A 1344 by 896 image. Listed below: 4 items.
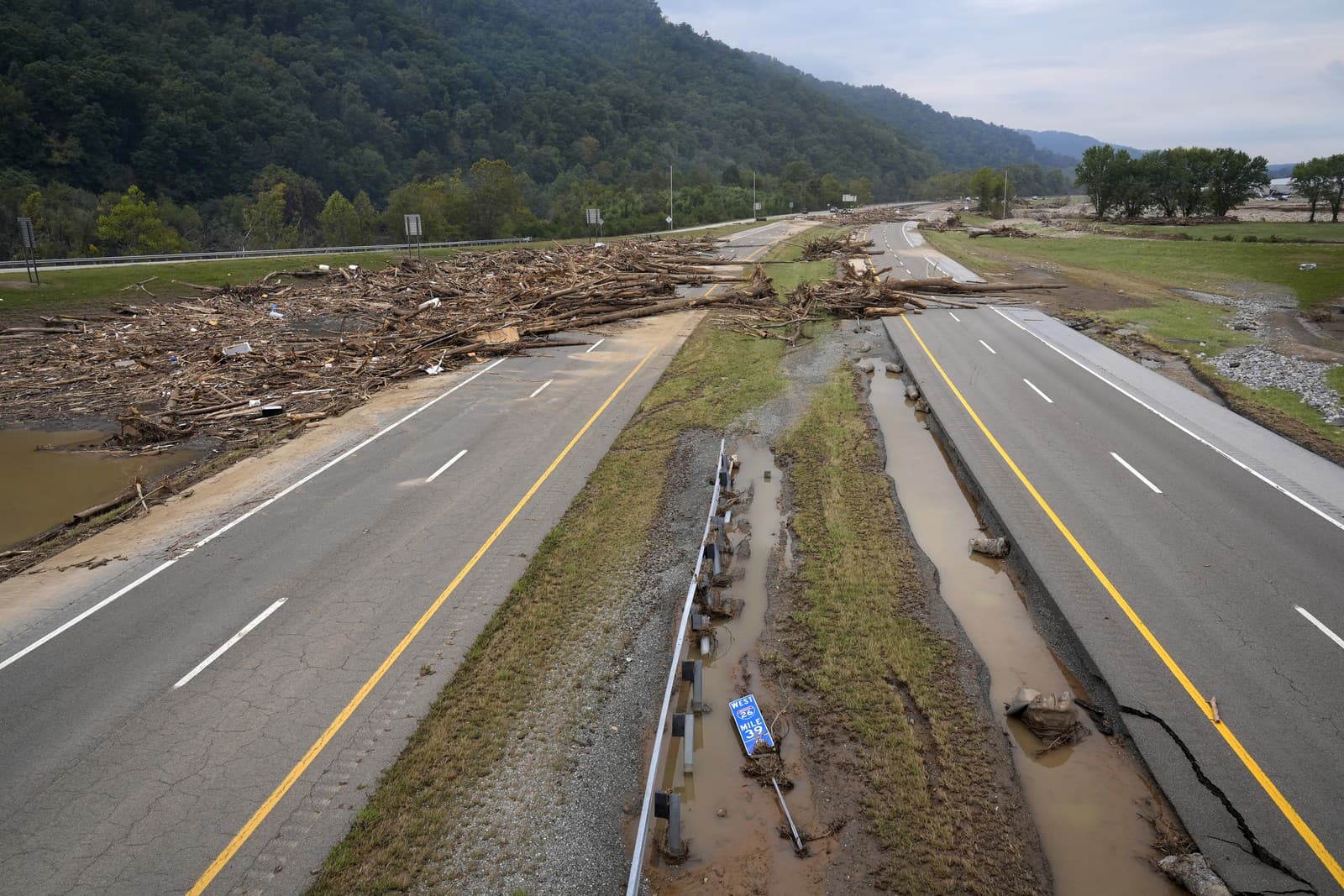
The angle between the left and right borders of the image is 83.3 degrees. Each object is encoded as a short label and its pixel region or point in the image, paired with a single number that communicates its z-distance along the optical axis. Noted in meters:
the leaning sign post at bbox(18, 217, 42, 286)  32.34
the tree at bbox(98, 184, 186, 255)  60.41
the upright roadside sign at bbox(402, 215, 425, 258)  47.88
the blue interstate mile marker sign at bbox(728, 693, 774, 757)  9.45
